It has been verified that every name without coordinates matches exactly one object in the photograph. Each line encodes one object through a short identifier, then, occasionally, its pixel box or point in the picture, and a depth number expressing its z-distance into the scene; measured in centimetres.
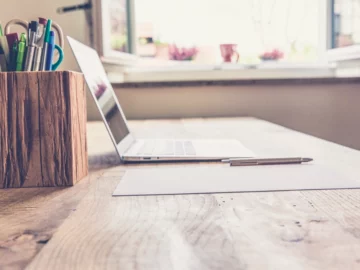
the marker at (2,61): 74
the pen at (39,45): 73
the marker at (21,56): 73
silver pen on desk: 81
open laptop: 88
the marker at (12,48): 74
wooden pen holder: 66
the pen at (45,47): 75
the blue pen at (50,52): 76
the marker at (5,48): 74
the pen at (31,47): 73
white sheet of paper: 62
